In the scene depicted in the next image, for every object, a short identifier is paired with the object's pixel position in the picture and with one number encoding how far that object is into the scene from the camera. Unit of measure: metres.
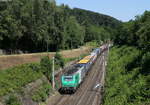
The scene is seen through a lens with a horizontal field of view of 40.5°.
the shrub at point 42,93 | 30.81
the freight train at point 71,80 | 34.59
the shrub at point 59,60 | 54.26
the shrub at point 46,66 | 40.19
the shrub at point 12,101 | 25.02
